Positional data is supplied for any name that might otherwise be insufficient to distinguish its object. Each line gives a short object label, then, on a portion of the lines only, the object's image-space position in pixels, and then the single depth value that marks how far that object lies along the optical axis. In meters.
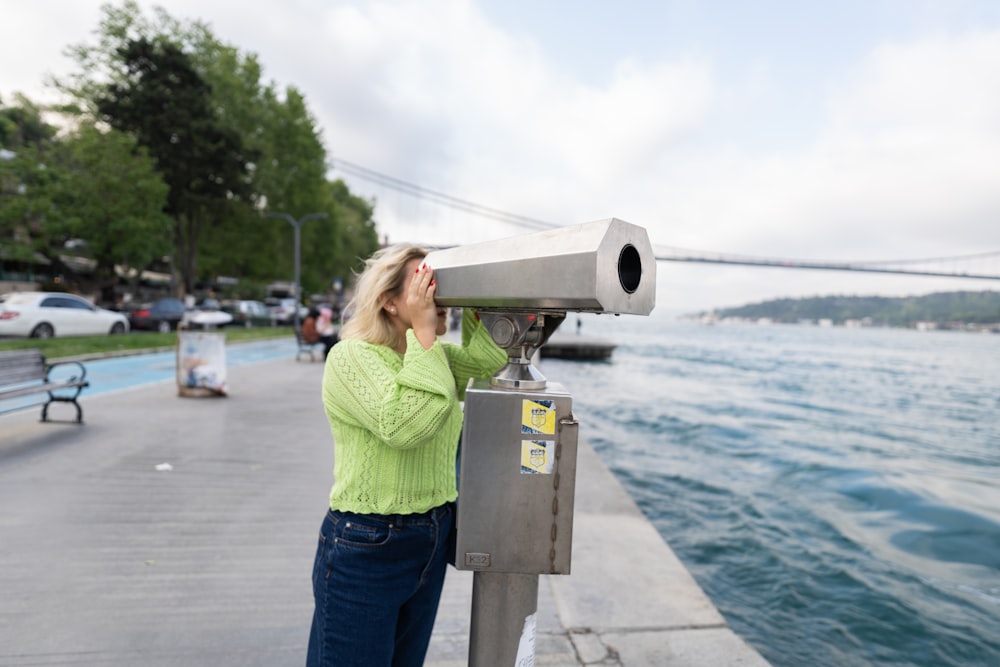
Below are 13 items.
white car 14.36
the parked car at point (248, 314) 27.34
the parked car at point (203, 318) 16.64
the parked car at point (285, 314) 30.67
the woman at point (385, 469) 1.34
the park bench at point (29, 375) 5.56
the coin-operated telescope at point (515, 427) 1.20
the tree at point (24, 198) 21.28
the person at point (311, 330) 14.29
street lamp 27.34
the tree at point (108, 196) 21.45
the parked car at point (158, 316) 20.08
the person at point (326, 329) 13.64
